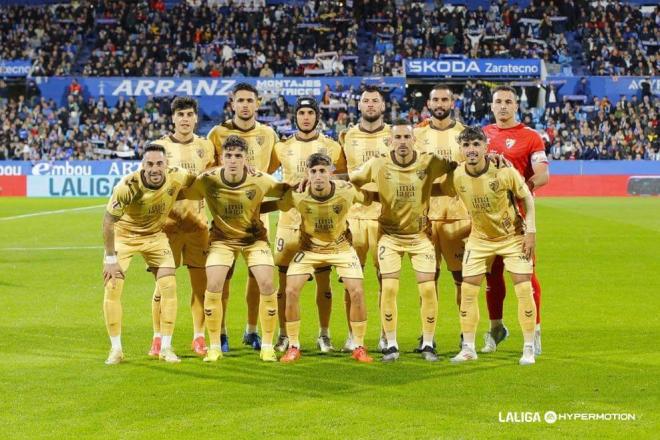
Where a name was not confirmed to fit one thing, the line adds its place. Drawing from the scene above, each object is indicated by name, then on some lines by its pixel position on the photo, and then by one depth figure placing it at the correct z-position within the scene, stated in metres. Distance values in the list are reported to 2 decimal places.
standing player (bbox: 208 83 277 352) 9.76
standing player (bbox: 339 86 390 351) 9.66
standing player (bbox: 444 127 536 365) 8.75
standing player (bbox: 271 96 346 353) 9.45
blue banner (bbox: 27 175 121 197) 37.28
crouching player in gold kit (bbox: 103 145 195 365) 8.79
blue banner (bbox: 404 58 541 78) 41.88
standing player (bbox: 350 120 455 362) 8.94
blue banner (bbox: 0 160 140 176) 37.38
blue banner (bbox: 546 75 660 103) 41.88
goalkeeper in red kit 9.40
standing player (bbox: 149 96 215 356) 9.63
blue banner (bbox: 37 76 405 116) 41.56
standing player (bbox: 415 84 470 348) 9.57
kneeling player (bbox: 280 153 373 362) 8.88
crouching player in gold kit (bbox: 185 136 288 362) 8.90
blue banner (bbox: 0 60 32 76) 42.53
